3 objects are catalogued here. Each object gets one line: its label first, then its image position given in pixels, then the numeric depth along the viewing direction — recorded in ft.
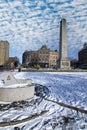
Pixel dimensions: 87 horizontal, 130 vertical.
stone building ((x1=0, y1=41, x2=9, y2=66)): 249.73
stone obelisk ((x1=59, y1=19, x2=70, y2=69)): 124.96
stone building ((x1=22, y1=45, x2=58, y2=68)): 206.37
